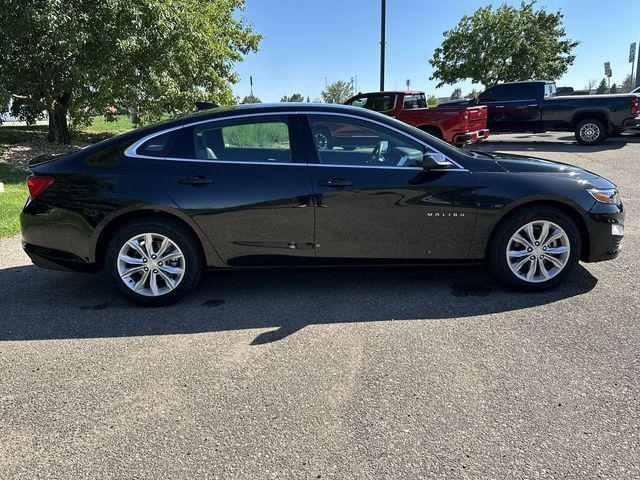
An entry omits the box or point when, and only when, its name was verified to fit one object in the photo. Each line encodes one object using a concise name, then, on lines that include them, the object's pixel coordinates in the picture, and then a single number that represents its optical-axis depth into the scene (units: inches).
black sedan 155.9
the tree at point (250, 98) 1332.4
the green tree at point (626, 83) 3072.1
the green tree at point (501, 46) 1137.4
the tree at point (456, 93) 2656.0
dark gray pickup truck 573.3
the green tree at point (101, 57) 405.4
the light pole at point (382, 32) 695.1
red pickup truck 523.2
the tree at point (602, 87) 2598.7
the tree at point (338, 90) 2240.9
